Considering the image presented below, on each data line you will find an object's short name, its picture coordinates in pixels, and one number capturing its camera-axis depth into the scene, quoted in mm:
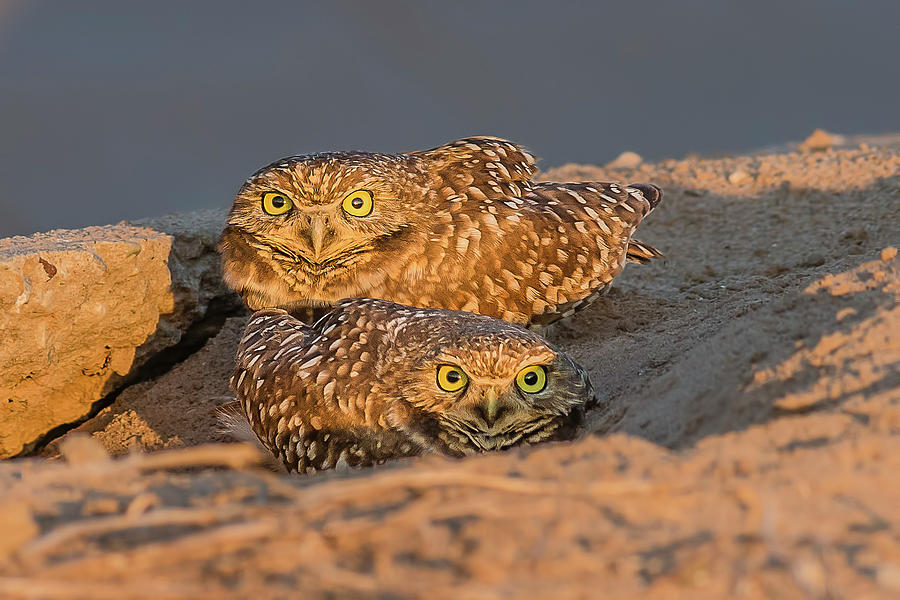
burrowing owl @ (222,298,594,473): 7270
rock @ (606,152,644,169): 19375
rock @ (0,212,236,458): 10031
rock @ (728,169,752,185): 16844
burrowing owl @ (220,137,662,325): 9516
